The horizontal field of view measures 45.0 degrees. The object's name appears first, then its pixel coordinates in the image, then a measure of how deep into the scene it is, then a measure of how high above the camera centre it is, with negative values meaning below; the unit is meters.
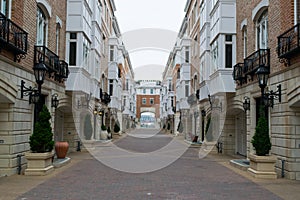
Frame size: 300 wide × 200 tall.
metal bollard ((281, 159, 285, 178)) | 10.89 -1.38
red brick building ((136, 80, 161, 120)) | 90.31 +5.13
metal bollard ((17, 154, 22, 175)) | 11.01 -1.39
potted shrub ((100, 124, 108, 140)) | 27.82 -1.10
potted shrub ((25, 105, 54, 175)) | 10.80 -0.90
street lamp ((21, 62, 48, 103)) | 11.19 +1.14
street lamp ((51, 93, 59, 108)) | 14.83 +0.71
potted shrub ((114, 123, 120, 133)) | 36.97 -0.93
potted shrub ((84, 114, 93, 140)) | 21.31 -0.56
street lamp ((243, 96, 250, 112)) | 14.61 +0.68
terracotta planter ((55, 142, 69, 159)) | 14.29 -1.22
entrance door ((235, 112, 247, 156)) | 17.95 -0.69
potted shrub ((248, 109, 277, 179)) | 10.79 -1.05
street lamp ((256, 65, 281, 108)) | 11.14 +0.97
